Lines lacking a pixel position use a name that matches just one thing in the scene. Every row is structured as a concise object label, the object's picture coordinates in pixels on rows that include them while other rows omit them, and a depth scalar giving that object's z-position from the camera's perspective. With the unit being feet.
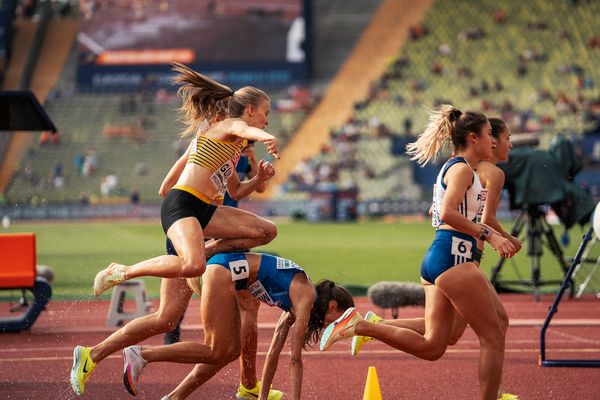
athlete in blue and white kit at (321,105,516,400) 39.19
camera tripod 86.99
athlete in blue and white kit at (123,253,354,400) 39.58
